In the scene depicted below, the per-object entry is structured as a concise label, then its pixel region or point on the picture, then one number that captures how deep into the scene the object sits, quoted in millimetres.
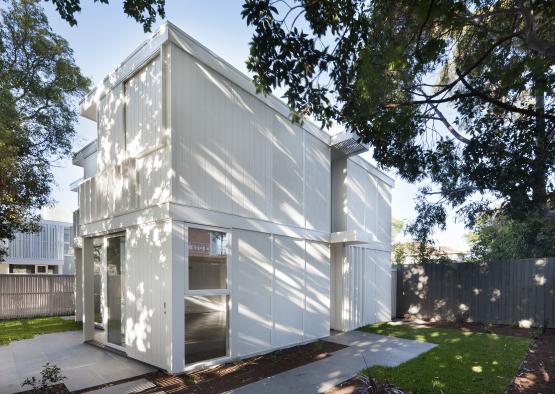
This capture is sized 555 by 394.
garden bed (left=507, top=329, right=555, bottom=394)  5082
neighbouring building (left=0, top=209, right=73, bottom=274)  23703
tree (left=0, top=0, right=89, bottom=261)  9250
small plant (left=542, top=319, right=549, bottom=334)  9595
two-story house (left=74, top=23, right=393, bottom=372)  5723
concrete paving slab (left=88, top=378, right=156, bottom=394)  4846
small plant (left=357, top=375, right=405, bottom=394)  3773
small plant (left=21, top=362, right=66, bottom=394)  4487
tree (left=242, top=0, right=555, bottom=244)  4250
